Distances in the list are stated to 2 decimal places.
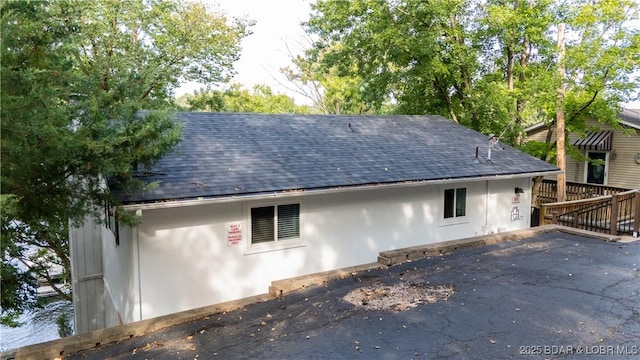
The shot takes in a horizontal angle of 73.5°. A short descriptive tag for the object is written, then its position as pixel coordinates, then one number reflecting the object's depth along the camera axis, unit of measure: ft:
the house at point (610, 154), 55.98
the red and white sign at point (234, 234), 25.61
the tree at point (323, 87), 88.87
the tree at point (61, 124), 15.49
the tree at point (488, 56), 46.47
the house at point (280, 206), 23.79
